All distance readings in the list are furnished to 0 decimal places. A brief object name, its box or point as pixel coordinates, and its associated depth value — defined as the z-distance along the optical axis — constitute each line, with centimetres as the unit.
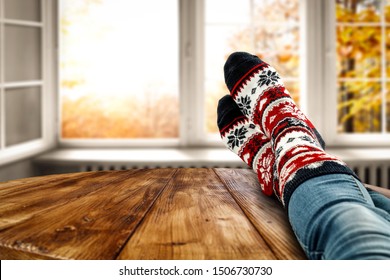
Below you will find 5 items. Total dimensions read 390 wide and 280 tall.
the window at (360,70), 258
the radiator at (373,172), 235
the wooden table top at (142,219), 65
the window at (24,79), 221
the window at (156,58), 259
